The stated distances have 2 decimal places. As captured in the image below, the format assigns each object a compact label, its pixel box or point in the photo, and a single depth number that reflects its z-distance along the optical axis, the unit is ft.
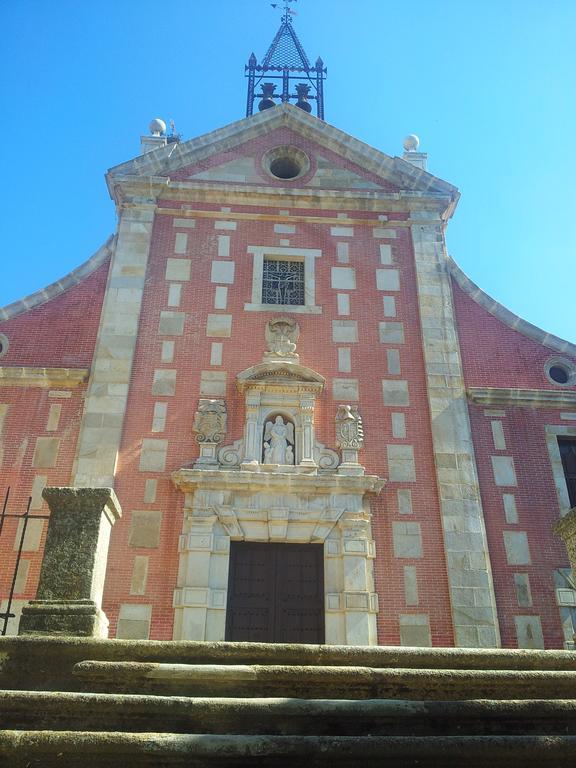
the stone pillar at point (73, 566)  17.72
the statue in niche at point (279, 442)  35.27
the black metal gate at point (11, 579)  23.95
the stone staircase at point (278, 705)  14.14
